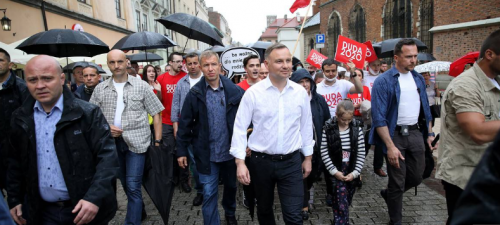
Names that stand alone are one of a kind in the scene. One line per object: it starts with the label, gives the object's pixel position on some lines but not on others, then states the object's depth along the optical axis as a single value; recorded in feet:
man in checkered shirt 12.40
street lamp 36.45
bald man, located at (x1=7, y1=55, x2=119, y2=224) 7.73
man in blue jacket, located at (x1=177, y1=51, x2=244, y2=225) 11.94
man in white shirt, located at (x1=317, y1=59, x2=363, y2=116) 17.01
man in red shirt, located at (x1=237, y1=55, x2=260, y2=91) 16.20
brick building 49.52
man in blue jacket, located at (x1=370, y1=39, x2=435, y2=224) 12.53
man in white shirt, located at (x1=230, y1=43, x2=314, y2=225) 10.18
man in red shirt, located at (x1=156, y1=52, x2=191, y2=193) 18.31
